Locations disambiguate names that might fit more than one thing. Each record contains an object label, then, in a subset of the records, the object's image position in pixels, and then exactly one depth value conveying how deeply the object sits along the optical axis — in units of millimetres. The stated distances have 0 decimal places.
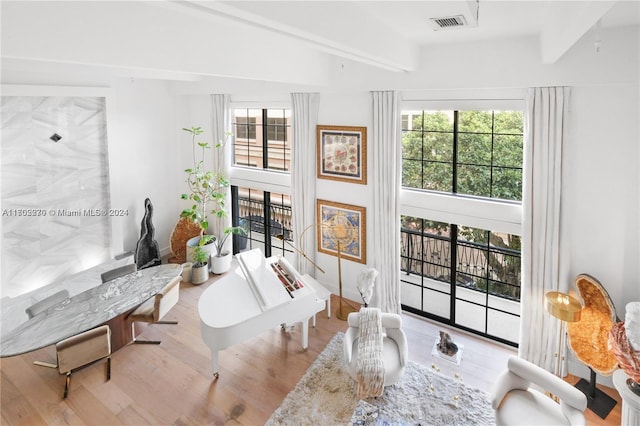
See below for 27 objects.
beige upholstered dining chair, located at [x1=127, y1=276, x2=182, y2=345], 5141
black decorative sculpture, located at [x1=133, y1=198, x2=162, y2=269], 7133
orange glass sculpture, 4094
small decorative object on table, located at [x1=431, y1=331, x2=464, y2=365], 4449
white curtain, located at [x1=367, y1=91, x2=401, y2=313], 5582
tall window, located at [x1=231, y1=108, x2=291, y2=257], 7297
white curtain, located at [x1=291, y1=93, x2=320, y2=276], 6422
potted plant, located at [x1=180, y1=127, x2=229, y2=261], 7379
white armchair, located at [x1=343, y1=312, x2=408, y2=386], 4379
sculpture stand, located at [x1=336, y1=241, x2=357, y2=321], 6141
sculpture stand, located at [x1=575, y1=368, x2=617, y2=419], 4227
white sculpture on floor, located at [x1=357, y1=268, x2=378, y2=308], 5559
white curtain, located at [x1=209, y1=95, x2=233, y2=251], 7582
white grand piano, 4398
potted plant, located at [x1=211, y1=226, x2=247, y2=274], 7555
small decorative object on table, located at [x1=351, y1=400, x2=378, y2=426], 4027
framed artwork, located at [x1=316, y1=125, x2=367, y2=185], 6020
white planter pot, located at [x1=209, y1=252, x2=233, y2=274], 7559
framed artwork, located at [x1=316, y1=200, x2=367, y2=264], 6250
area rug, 4109
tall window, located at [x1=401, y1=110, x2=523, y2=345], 5082
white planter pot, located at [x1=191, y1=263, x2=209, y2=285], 7180
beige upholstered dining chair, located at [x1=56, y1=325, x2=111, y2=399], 4258
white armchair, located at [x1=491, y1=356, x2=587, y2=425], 3586
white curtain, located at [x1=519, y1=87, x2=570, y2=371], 4359
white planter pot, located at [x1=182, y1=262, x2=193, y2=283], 7211
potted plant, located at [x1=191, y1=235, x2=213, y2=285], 7188
